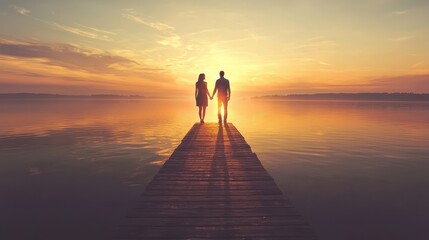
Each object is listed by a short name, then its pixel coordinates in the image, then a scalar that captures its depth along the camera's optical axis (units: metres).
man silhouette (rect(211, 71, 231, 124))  17.36
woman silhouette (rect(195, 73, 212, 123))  18.83
